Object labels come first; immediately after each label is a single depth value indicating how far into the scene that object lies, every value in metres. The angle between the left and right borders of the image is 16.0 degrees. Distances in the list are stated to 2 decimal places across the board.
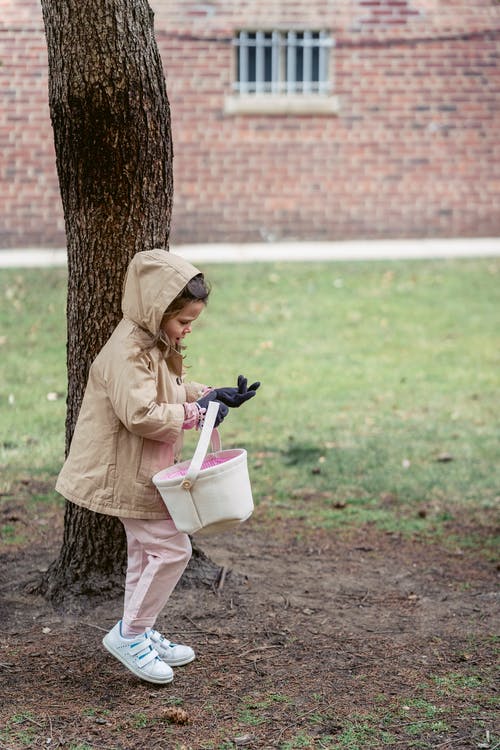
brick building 22.93
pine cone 5.62
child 5.64
